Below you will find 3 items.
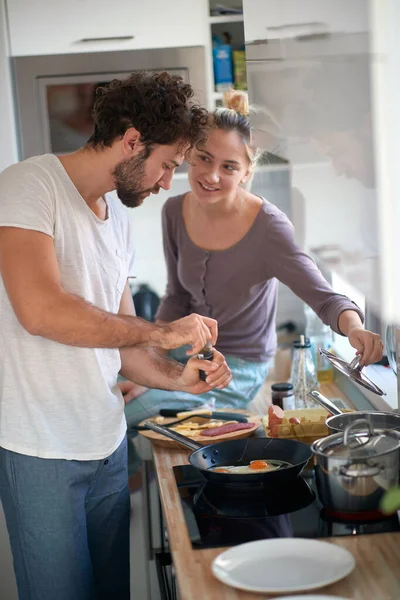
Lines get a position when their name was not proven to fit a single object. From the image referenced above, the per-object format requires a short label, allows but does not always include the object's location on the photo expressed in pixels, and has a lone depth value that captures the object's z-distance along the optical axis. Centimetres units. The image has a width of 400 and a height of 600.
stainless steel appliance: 346
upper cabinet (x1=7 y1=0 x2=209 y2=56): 344
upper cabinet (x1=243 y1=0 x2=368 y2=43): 130
